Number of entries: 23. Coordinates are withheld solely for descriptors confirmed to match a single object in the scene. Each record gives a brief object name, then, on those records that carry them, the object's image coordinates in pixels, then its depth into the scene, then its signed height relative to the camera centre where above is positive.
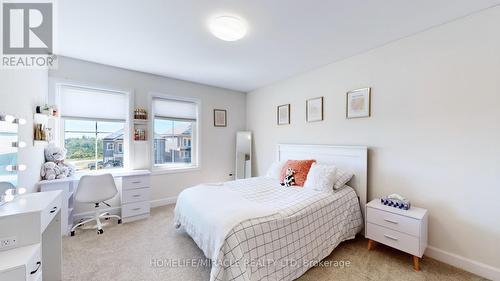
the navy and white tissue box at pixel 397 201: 2.08 -0.69
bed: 1.49 -0.78
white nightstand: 1.90 -0.93
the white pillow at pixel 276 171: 3.20 -0.53
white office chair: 2.63 -0.72
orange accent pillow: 2.78 -0.44
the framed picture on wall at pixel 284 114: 3.82 +0.51
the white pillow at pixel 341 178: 2.51 -0.52
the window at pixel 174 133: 3.81 +0.14
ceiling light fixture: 1.94 +1.18
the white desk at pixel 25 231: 0.98 -0.56
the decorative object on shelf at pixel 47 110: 2.39 +0.39
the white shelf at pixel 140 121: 3.49 +0.34
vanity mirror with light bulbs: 1.38 -0.14
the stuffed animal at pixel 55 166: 2.54 -0.36
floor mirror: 4.62 -0.40
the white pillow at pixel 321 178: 2.44 -0.50
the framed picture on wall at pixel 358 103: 2.63 +0.51
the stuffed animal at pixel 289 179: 2.79 -0.58
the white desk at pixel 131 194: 2.80 -0.87
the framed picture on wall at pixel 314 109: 3.22 +0.52
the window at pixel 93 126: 3.05 +0.23
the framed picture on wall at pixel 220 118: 4.44 +0.51
